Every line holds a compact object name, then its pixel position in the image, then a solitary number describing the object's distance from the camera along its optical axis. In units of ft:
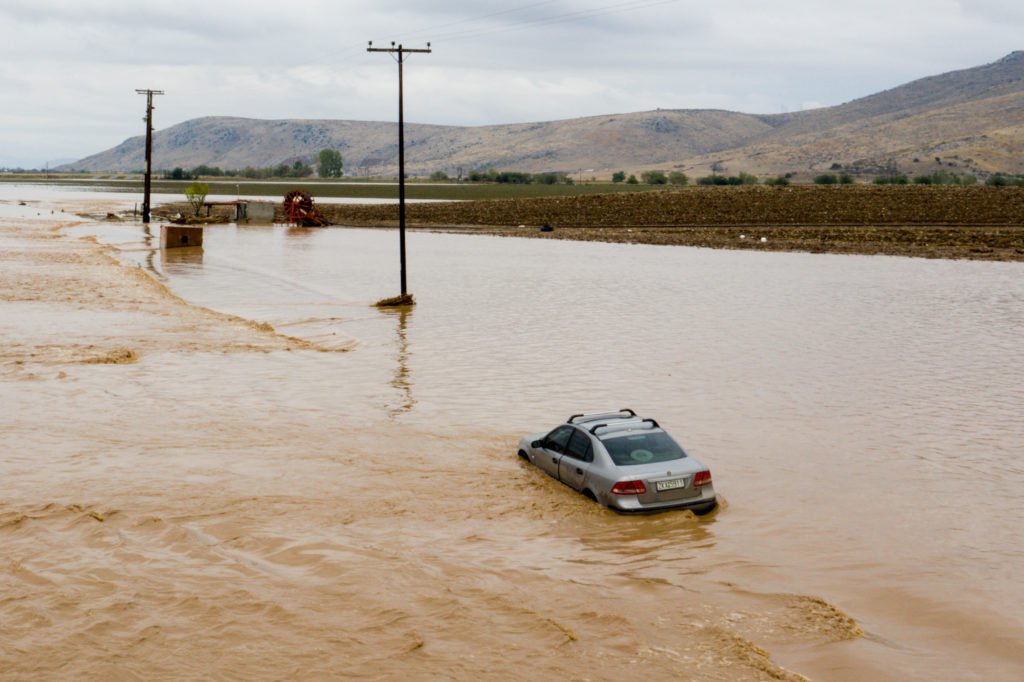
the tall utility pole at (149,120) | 265.54
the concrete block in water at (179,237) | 211.00
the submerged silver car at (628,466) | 46.85
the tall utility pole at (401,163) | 114.62
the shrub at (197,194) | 328.29
